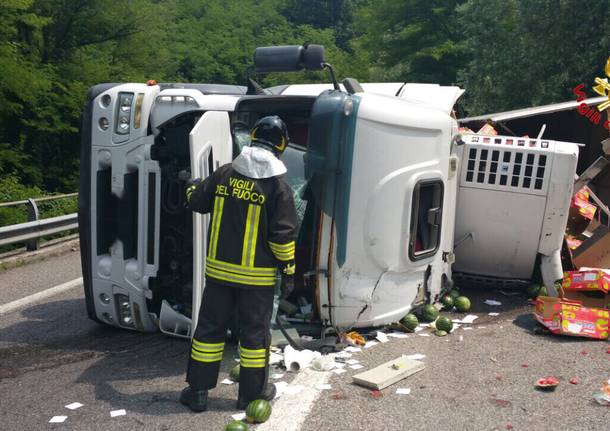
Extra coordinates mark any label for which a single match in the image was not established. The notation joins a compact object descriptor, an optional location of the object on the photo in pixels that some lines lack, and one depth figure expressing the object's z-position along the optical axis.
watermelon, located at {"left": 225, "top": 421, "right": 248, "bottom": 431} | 3.65
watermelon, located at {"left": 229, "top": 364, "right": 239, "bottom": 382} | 4.61
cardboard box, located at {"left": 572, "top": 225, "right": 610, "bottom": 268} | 6.89
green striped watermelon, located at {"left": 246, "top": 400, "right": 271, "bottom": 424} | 3.94
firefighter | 4.19
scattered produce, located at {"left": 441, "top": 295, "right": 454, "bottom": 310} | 6.38
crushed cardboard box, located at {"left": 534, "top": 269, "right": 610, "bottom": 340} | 5.55
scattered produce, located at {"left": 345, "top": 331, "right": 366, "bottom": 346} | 5.34
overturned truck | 4.99
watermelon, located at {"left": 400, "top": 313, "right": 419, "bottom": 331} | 5.68
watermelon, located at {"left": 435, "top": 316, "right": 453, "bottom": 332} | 5.70
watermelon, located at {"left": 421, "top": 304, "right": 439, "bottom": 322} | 5.94
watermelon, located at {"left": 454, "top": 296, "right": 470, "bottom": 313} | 6.38
